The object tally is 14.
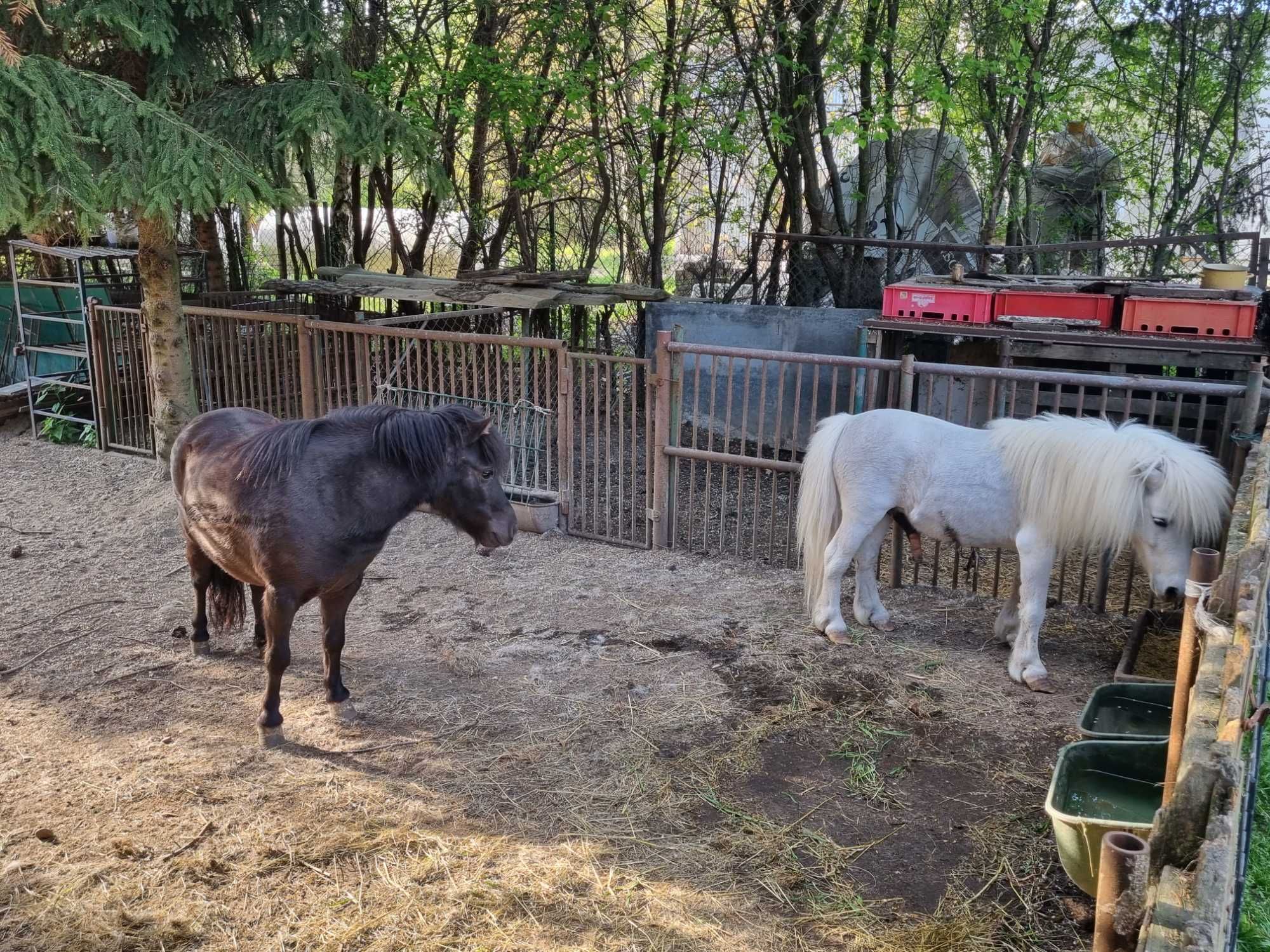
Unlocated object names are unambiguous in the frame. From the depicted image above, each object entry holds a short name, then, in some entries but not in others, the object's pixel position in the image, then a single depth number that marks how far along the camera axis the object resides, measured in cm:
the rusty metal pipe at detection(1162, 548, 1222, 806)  234
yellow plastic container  712
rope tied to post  230
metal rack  905
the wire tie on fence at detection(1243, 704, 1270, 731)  194
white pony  427
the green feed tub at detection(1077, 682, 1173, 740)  383
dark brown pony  409
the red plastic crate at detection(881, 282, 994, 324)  660
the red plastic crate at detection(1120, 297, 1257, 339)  608
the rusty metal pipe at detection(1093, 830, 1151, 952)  163
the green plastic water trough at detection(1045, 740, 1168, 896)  321
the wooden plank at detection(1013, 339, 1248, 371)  605
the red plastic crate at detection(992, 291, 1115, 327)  653
